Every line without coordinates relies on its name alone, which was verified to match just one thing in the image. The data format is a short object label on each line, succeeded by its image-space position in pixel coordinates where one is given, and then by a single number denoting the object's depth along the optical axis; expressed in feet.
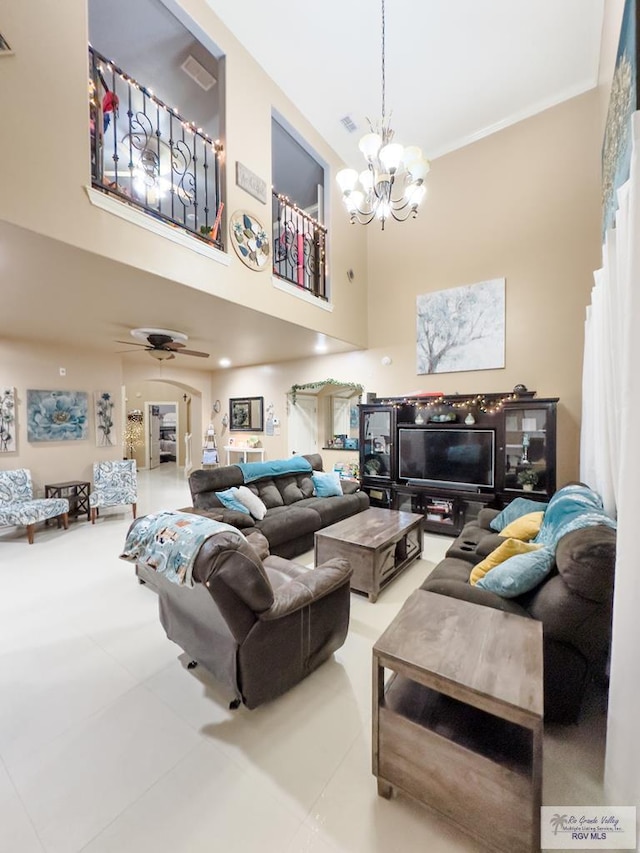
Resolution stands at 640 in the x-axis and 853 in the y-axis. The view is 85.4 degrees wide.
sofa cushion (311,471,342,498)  15.55
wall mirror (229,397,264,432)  24.12
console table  23.82
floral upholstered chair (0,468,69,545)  13.79
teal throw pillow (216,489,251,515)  12.11
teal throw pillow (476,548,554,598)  5.85
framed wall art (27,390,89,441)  16.57
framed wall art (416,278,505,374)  15.48
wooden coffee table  9.64
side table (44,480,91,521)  16.42
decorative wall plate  11.71
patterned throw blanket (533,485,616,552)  6.18
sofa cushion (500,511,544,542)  8.84
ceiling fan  14.71
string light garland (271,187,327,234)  14.33
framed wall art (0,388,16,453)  15.55
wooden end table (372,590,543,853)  3.63
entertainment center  13.65
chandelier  8.52
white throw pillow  12.21
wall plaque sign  11.88
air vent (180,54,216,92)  12.88
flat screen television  14.55
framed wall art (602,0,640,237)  4.85
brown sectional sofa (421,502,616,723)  4.91
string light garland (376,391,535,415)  14.15
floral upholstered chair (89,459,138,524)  17.25
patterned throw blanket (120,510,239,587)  5.14
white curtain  4.04
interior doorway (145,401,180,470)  35.58
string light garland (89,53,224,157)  9.34
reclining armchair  5.22
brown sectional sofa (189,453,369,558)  11.83
